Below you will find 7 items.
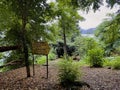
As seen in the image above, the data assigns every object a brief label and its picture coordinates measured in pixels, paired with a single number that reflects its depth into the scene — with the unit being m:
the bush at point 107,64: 4.25
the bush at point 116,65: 3.82
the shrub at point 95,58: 4.16
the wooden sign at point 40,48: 2.71
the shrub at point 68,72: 2.25
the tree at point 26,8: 2.71
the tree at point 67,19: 5.88
